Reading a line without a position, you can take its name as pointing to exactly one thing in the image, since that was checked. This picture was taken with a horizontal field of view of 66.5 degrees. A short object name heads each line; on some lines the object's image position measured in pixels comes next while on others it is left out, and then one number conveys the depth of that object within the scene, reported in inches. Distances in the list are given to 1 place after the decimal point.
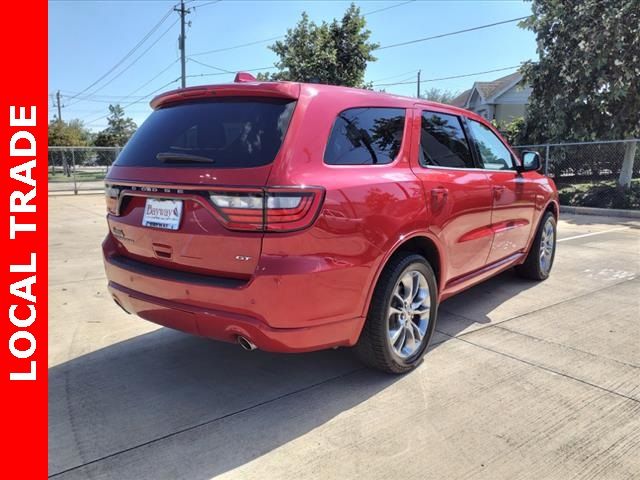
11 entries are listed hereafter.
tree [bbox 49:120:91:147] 1477.6
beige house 1416.1
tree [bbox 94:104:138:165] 898.6
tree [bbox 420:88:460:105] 2732.8
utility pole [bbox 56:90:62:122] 3197.8
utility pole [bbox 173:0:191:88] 1147.3
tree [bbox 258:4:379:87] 748.0
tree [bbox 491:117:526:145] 761.6
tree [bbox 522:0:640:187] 510.3
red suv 99.0
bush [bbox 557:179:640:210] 498.0
